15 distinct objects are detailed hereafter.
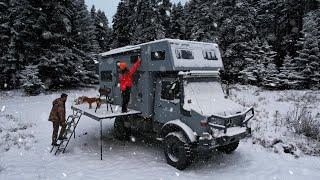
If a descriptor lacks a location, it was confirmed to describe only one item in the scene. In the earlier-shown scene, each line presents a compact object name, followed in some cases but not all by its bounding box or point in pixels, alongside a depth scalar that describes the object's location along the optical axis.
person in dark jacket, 10.70
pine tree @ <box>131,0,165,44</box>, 34.62
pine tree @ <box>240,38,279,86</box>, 27.55
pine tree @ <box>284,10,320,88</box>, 25.06
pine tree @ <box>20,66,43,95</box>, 23.29
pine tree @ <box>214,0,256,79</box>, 29.58
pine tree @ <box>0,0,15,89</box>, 25.00
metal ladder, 10.27
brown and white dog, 11.33
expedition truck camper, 8.52
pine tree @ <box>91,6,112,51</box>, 45.62
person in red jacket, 10.69
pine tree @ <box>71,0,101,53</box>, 29.77
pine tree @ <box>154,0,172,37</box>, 41.22
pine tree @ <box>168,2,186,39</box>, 44.09
